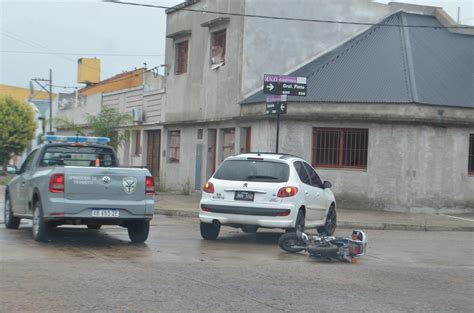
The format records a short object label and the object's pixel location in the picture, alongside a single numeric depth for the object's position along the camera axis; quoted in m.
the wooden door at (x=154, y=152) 34.72
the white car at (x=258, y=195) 13.50
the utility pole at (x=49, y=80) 53.82
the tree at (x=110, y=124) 32.25
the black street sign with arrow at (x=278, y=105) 19.75
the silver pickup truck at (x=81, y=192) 12.12
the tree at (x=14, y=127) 49.81
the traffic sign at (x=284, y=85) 19.41
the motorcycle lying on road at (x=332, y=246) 11.61
